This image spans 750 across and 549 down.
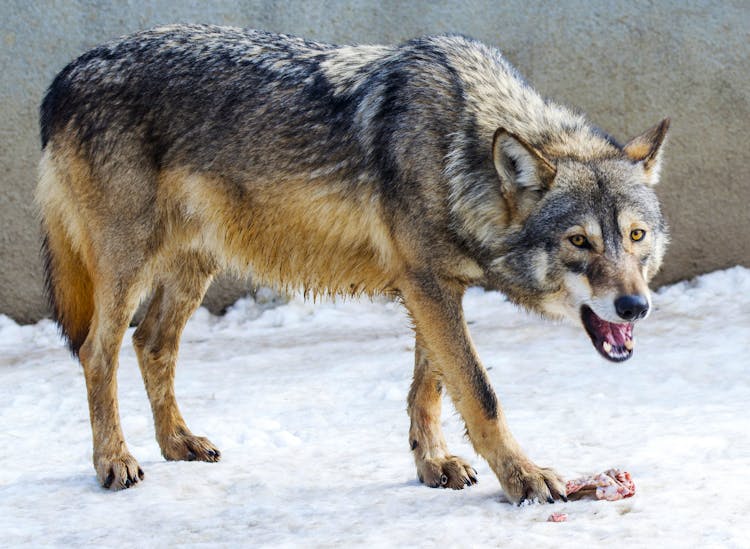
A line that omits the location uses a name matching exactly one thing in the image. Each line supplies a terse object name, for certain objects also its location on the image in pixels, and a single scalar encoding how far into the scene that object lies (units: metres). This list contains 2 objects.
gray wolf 7.09
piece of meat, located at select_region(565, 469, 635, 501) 6.85
